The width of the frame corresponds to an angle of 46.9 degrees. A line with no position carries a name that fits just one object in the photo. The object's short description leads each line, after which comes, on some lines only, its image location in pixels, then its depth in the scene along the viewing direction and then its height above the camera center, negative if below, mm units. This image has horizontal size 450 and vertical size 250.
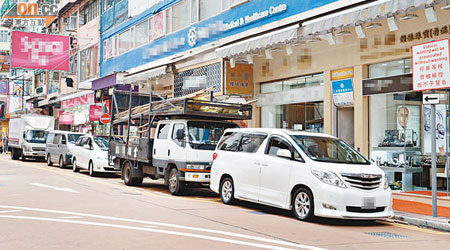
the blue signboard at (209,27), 17828 +4704
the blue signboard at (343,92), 16094 +1617
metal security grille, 20866 +2786
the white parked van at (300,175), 9523 -645
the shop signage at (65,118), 41469 +1808
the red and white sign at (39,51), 34188 +5984
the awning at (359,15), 12271 +3341
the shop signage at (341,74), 16125 +2196
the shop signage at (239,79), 20422 +2485
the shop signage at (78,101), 37344 +3008
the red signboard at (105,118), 25156 +1094
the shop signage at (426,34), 13292 +2928
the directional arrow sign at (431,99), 10195 +902
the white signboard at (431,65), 9867 +1538
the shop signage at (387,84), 14373 +1706
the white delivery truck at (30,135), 29812 +252
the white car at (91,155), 19969 -589
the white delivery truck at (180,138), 13492 +93
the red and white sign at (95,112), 33531 +1828
